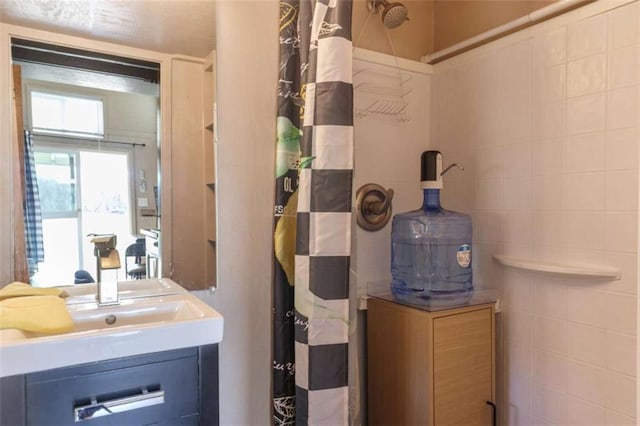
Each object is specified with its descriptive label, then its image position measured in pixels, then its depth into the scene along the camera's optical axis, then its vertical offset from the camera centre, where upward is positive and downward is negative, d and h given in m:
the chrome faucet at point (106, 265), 1.09 -0.16
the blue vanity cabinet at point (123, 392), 0.82 -0.41
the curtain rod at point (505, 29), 1.28 +0.62
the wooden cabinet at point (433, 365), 1.25 -0.53
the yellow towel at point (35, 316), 0.85 -0.24
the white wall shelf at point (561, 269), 1.18 -0.21
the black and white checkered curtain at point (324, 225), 1.15 -0.06
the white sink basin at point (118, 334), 0.75 -0.28
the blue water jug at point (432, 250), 1.42 -0.17
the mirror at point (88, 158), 1.08 +0.14
